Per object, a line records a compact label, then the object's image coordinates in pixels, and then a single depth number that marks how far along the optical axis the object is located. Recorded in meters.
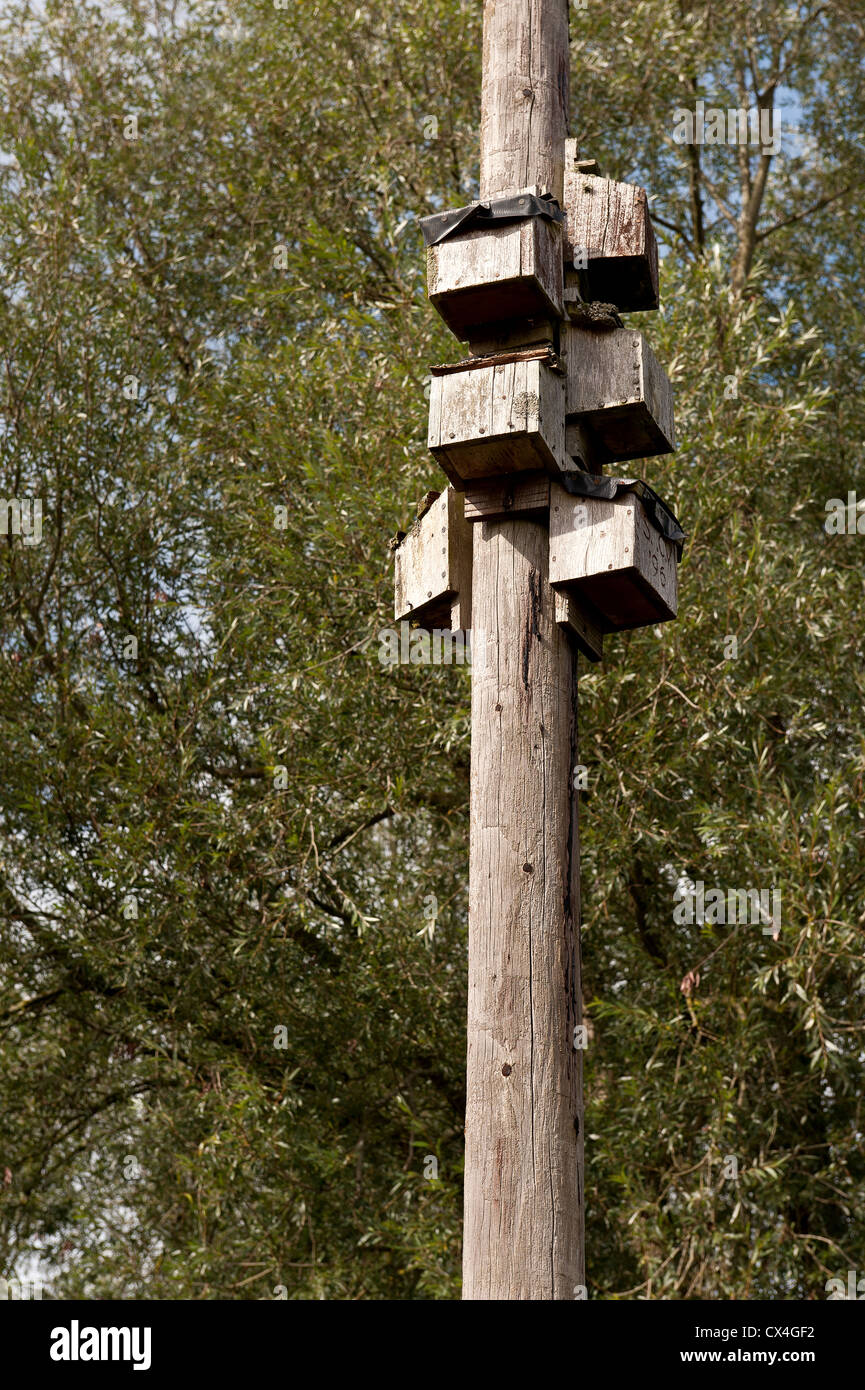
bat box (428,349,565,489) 7.87
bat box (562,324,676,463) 8.34
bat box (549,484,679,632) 7.84
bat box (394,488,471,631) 8.51
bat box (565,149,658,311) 8.59
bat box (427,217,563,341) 8.10
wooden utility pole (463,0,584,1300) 7.02
